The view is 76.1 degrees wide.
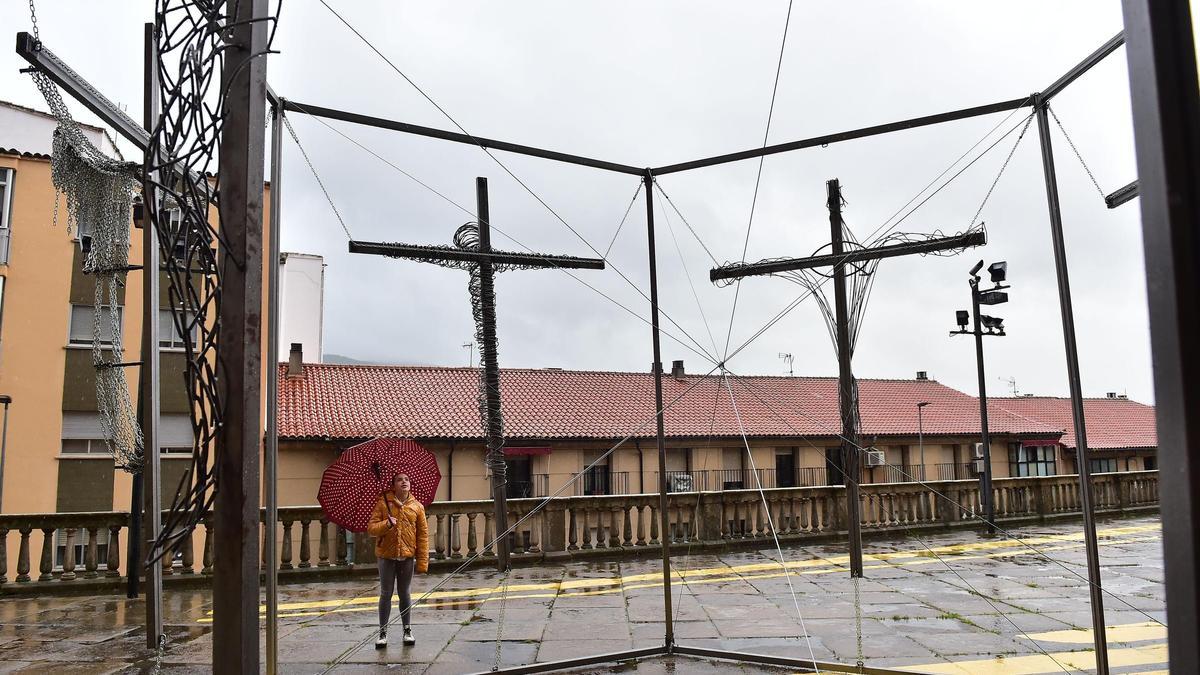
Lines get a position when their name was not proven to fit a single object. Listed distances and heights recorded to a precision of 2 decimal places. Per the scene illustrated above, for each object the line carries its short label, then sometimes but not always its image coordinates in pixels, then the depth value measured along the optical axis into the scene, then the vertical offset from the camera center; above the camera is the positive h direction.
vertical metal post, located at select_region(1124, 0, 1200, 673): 1.59 +0.33
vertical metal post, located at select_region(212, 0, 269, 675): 3.03 +0.38
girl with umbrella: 6.55 -0.83
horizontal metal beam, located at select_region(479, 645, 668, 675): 5.56 -1.65
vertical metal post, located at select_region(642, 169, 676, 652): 6.16 +0.21
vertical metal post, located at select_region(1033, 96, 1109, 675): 4.41 +0.24
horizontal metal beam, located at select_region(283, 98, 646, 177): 4.95 +2.21
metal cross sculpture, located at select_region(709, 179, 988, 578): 7.89 +1.52
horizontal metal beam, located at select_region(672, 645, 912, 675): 5.47 -1.68
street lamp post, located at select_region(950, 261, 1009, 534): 12.94 +1.82
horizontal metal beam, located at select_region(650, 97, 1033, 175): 5.26 +2.21
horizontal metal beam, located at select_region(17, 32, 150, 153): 4.79 +2.52
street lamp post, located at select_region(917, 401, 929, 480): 24.08 -0.27
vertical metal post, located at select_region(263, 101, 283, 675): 4.21 +0.26
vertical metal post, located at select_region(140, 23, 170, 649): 6.30 +0.23
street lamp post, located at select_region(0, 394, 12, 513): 15.08 +0.36
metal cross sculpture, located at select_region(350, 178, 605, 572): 8.20 +1.61
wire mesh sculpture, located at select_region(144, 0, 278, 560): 3.05 +0.94
